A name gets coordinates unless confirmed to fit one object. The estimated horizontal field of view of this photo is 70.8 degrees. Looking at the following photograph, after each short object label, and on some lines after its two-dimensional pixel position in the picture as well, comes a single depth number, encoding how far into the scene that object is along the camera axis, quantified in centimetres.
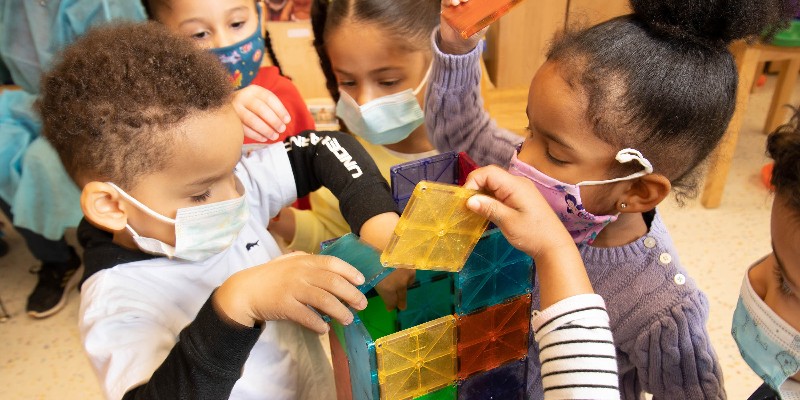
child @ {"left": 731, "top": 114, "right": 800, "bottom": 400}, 60
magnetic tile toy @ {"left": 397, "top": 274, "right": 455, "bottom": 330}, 91
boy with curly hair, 65
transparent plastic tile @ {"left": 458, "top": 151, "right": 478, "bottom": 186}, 90
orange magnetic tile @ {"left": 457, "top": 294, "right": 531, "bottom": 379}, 71
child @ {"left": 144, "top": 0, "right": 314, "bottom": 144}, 105
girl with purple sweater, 71
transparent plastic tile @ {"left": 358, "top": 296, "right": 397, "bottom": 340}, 87
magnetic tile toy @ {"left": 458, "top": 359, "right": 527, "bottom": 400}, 77
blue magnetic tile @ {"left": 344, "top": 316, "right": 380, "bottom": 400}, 65
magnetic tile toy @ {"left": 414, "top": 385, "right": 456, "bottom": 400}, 74
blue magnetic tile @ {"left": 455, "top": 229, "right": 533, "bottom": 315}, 68
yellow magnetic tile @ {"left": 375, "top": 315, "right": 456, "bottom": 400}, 66
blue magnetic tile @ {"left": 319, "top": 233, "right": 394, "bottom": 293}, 67
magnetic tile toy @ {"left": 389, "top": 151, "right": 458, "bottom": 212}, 90
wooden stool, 190
